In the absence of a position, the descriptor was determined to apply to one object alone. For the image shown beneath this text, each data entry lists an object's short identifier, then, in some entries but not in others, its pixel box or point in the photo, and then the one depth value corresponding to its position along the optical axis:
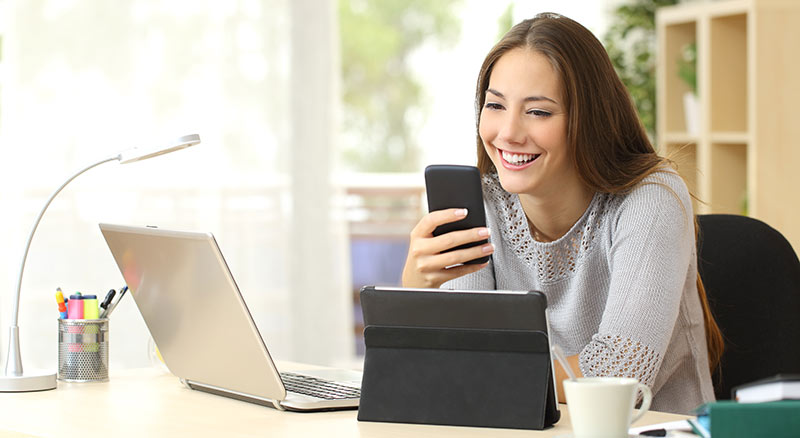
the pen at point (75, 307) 3.49
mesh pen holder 3.47
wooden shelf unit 5.43
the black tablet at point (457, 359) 3.00
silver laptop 3.13
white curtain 5.95
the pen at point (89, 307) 3.50
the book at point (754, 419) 2.77
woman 3.37
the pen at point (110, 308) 3.50
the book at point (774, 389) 2.80
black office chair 3.54
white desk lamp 3.33
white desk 3.04
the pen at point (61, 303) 3.49
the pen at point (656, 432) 2.94
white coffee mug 2.85
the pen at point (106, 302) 3.51
